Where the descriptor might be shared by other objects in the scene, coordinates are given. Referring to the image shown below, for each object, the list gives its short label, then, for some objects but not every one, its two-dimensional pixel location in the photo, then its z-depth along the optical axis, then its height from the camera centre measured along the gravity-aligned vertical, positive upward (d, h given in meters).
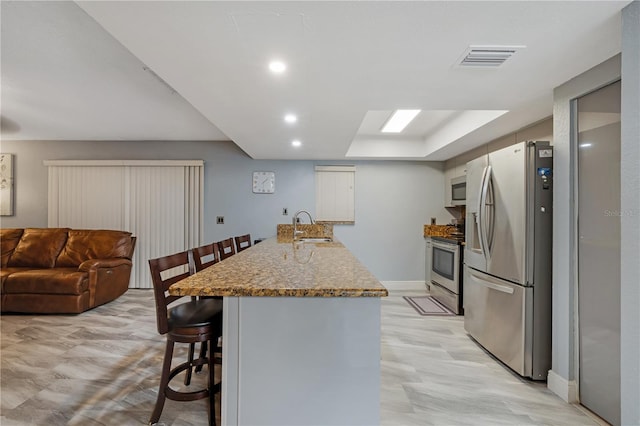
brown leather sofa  3.43 -0.74
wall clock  4.70 +0.50
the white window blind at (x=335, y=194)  4.78 +0.33
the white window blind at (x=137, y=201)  4.64 +0.19
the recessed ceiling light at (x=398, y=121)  3.39 +1.21
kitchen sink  3.24 -0.33
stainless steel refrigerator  2.19 -0.32
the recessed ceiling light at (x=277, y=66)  1.71 +0.90
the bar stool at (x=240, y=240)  2.93 -0.30
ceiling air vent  1.54 +0.91
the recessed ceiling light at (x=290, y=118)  2.62 +0.91
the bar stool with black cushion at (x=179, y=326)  1.52 -0.62
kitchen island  1.17 -0.59
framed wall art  4.64 +0.47
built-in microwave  4.05 +0.35
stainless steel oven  3.66 -0.82
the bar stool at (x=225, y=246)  2.38 -0.30
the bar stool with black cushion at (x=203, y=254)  1.90 -0.29
